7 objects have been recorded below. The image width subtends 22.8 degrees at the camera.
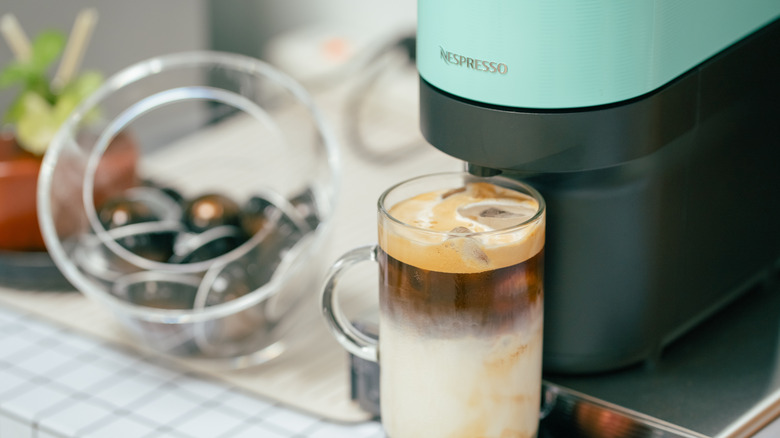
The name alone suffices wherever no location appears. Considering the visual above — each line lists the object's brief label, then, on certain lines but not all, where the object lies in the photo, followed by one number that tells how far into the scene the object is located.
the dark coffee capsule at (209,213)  1.10
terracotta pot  1.15
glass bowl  1.06
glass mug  0.89
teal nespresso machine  0.87
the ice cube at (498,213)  0.90
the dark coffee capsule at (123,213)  1.10
